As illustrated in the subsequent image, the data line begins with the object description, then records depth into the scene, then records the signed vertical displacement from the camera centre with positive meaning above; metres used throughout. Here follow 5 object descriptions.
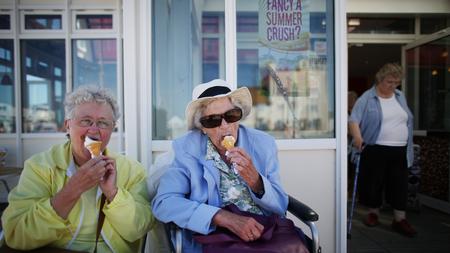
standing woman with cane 3.82 -0.29
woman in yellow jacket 1.62 -0.39
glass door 4.87 -0.01
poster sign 3.13 +0.74
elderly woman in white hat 1.85 -0.34
